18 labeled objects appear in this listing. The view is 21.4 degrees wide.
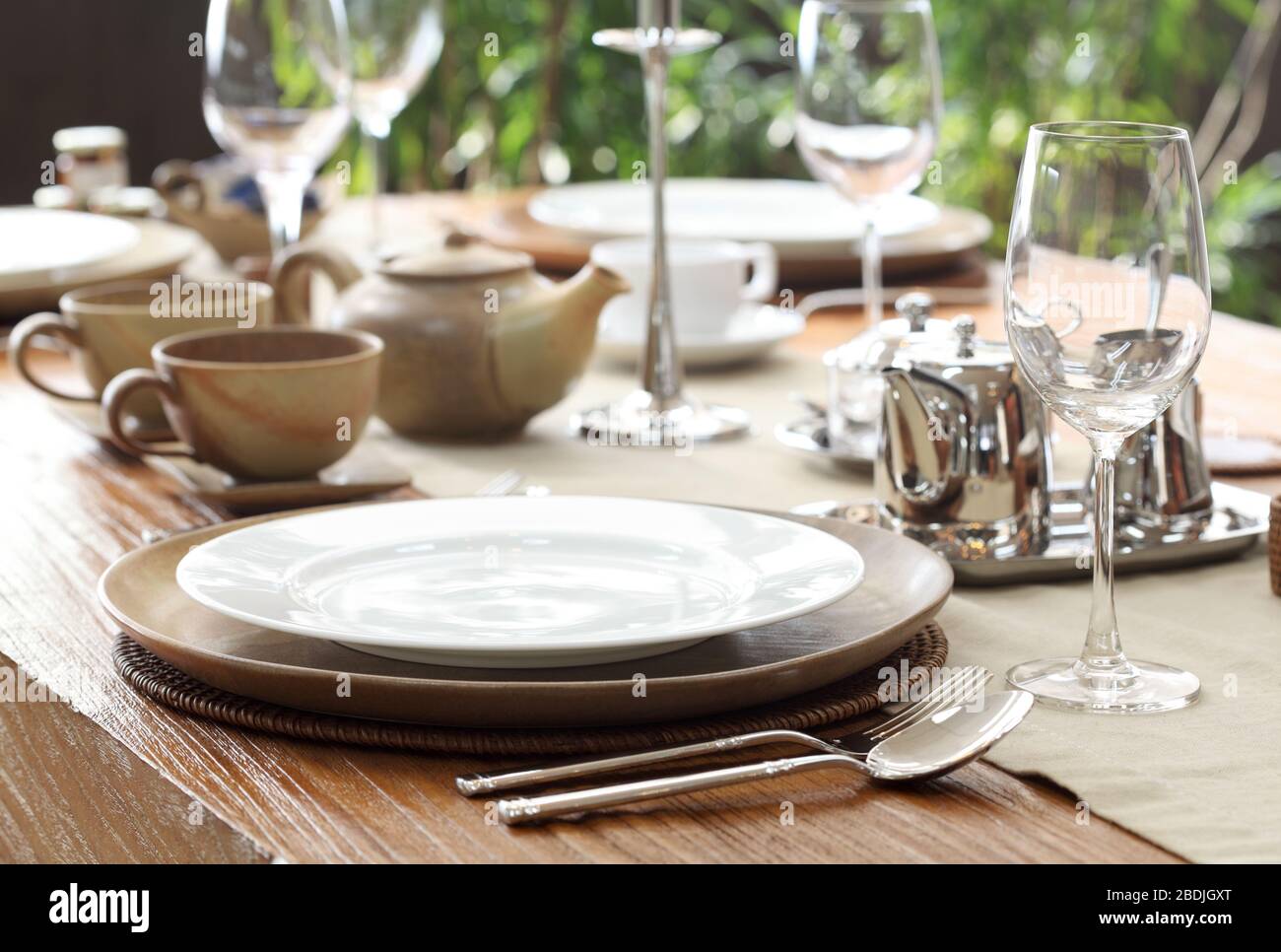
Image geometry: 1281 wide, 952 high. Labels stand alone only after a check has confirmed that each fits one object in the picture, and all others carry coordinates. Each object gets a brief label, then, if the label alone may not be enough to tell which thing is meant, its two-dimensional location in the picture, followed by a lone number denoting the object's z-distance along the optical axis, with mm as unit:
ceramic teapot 1720
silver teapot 1451
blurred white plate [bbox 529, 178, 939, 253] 2350
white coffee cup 1907
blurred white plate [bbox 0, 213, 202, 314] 2041
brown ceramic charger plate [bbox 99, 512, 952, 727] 1235
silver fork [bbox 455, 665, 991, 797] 1208
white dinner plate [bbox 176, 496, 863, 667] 1250
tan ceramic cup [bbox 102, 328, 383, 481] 1578
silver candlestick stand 1744
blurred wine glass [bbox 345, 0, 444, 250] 2275
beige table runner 1201
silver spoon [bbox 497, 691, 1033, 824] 1190
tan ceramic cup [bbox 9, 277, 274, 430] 1721
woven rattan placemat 1236
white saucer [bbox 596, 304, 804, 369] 1909
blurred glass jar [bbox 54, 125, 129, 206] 2687
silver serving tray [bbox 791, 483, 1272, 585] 1433
